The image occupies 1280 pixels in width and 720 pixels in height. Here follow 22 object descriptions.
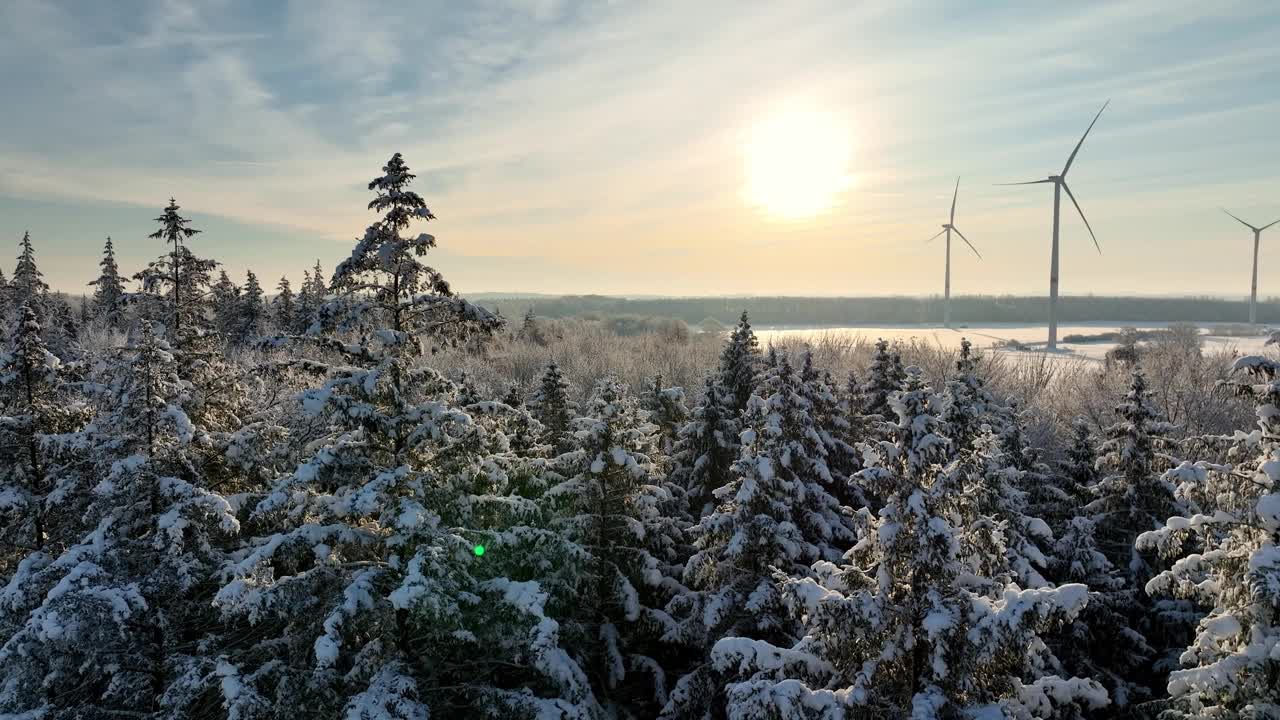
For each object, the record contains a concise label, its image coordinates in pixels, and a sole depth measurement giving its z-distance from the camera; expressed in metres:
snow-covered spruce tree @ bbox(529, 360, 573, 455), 20.31
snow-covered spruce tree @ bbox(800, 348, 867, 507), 19.05
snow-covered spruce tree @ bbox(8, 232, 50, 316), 63.50
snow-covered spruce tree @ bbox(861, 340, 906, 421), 20.88
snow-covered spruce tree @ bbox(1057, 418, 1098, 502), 18.42
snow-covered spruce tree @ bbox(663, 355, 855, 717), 12.80
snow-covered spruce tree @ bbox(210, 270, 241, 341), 58.91
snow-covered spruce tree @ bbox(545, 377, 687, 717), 13.72
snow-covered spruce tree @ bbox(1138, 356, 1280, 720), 7.73
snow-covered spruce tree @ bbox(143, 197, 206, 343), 17.77
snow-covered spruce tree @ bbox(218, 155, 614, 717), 9.37
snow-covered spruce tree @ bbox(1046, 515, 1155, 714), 14.67
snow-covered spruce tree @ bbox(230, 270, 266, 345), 58.31
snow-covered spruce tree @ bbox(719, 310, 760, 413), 20.42
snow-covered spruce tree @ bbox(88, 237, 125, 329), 51.03
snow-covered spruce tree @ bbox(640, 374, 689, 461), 19.89
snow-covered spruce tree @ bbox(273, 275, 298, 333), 63.19
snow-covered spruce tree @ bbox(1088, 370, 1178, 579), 15.20
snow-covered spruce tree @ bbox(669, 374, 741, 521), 19.38
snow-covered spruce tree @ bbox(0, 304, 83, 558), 12.88
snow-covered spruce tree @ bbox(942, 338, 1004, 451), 14.06
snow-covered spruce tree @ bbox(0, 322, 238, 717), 9.77
